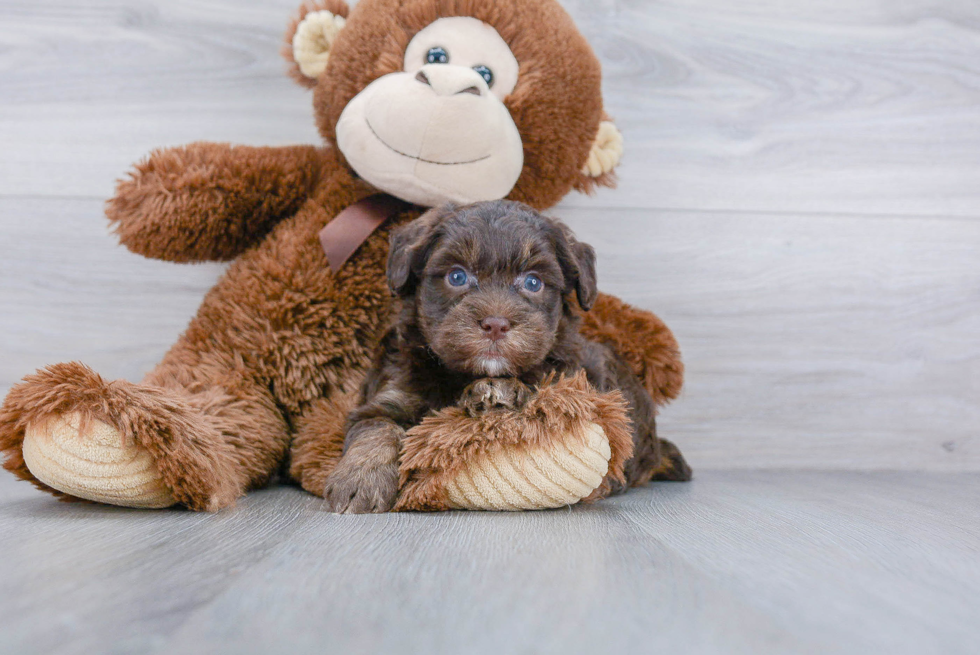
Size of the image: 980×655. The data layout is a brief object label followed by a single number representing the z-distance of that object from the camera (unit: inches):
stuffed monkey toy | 20.5
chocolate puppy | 17.9
